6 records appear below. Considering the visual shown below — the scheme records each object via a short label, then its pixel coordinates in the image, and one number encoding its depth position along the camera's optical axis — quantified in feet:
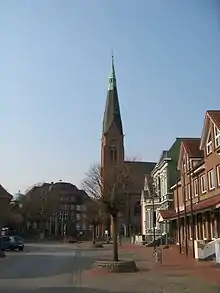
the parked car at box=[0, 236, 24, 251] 160.66
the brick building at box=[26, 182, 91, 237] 330.95
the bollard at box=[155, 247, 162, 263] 92.48
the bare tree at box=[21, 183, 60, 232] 329.44
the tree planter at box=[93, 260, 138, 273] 70.44
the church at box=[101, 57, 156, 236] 328.08
